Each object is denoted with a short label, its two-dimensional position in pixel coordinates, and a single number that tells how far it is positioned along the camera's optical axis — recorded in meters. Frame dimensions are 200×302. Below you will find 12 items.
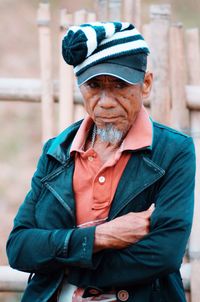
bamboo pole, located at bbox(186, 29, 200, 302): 5.39
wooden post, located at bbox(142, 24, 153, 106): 5.54
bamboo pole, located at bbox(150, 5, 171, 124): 5.51
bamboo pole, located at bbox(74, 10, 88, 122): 5.68
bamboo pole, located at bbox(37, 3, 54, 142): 5.82
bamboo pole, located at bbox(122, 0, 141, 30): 5.70
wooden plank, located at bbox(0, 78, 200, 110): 5.84
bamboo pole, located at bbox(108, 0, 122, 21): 5.69
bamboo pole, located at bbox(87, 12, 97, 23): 5.68
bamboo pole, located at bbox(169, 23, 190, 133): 5.51
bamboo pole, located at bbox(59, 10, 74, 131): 5.69
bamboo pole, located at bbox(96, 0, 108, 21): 5.68
